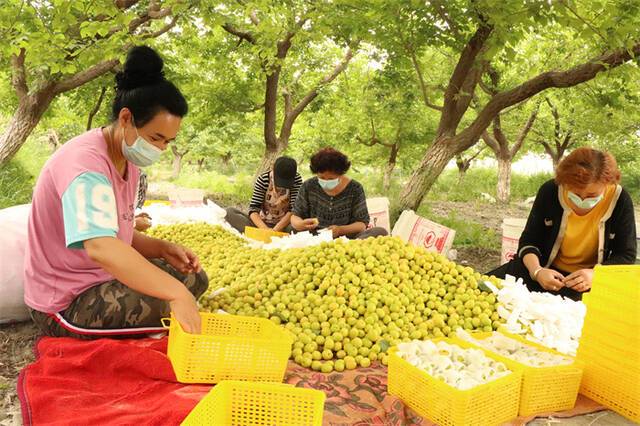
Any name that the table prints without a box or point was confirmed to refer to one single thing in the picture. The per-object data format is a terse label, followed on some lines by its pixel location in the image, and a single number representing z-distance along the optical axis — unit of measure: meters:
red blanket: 1.74
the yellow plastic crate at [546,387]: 1.85
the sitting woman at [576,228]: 2.97
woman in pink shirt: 1.81
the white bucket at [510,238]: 4.60
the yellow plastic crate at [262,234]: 4.43
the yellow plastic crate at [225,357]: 1.83
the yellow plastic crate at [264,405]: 1.45
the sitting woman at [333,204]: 4.45
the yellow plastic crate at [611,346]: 1.86
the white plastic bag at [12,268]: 2.66
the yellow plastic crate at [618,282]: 1.85
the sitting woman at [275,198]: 5.03
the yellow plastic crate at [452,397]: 1.65
